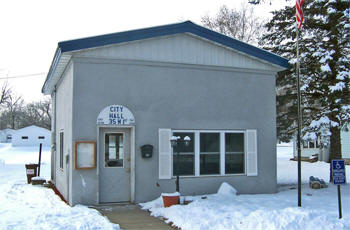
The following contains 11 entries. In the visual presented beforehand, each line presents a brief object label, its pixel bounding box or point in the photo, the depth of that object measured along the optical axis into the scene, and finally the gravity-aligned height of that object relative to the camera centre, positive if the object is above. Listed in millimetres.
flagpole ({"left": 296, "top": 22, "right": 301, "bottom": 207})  9984 -240
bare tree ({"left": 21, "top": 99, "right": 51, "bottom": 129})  80319 +4658
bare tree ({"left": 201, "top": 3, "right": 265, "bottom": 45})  30891 +8859
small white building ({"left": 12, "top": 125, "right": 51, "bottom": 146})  59094 +18
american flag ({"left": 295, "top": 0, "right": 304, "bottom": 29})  10700 +3379
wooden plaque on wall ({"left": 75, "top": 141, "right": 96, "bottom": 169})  10539 -508
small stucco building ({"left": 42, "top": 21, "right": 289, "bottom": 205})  10742 +677
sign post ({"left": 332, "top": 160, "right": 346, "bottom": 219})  8203 -768
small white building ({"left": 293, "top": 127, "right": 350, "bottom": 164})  26750 -1134
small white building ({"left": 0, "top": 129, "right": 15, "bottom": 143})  81219 +36
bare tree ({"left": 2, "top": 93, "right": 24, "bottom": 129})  78031 +4860
